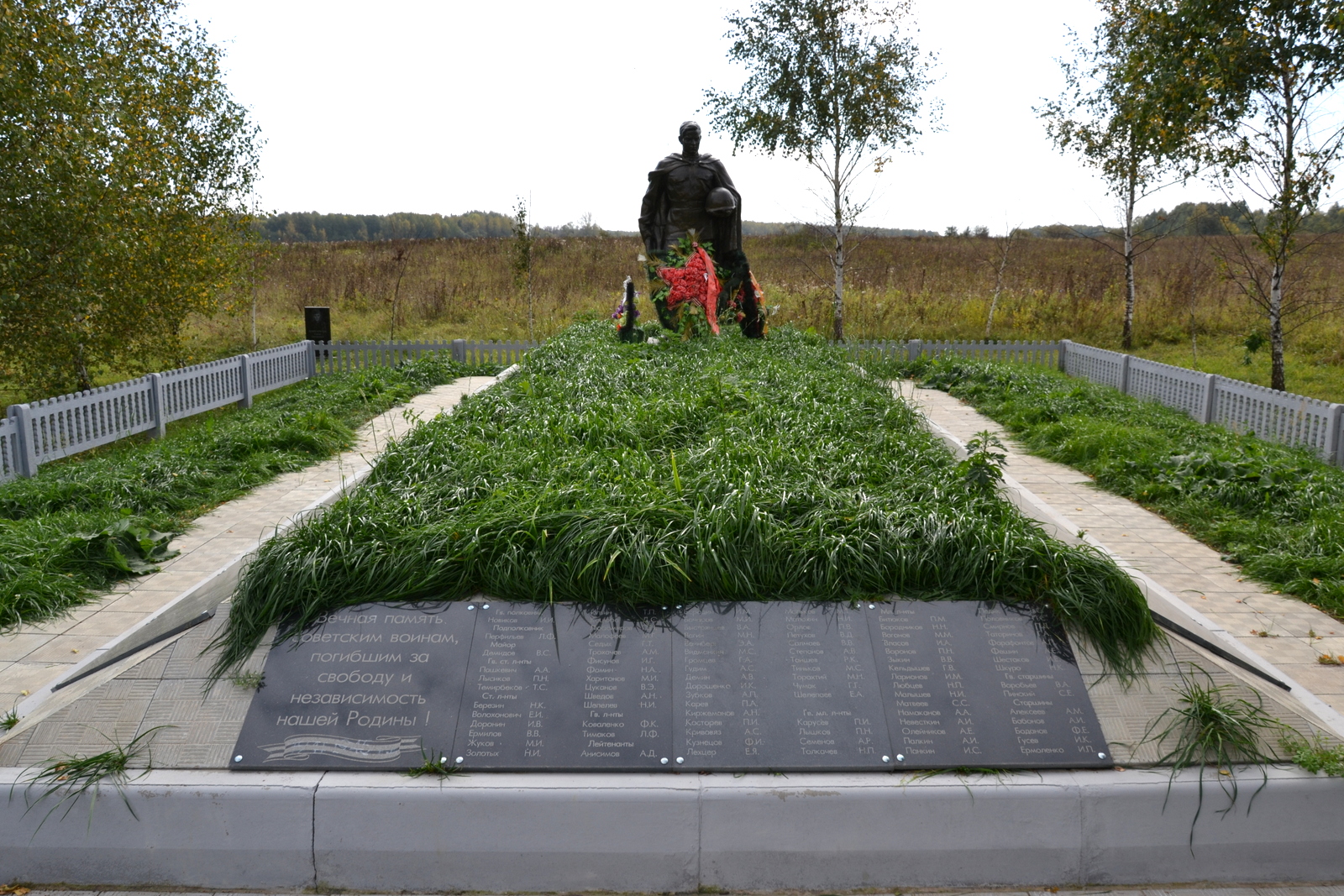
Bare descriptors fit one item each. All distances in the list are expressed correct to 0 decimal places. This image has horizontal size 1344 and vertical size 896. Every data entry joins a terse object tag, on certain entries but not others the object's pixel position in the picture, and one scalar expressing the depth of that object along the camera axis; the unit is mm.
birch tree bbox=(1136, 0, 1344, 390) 10633
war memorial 2885
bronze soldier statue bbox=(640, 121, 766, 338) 12758
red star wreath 11828
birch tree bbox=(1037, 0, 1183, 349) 14852
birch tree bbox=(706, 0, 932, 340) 17578
